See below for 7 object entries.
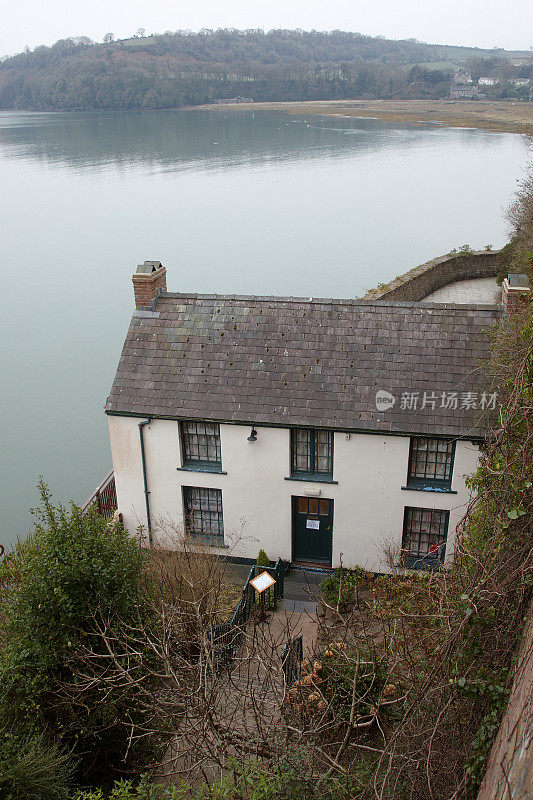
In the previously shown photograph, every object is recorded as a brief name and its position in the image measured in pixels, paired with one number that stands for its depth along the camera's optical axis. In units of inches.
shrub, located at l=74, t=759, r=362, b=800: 285.0
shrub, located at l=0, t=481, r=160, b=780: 359.3
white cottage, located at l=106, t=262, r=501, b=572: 565.0
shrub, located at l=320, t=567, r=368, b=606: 521.7
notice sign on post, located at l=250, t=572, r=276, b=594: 498.6
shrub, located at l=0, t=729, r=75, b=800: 300.7
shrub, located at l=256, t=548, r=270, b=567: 601.9
